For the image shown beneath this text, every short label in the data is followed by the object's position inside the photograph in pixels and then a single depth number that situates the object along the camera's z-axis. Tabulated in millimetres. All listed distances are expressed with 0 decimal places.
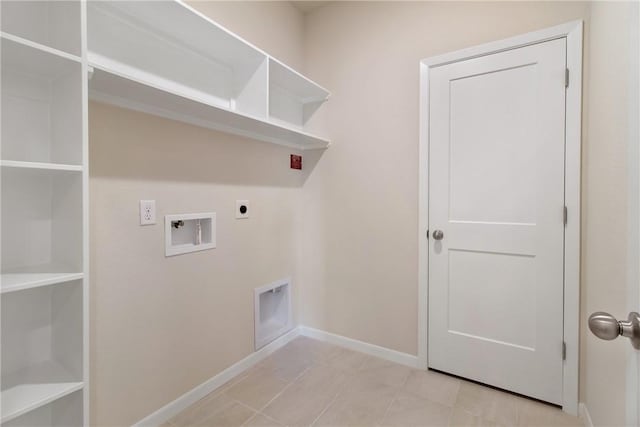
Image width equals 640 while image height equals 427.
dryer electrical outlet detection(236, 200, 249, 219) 2041
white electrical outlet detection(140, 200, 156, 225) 1512
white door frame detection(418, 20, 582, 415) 1619
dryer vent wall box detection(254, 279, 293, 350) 2416
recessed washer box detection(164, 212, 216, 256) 1639
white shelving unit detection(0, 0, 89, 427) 1022
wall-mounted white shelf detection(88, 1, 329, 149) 1309
